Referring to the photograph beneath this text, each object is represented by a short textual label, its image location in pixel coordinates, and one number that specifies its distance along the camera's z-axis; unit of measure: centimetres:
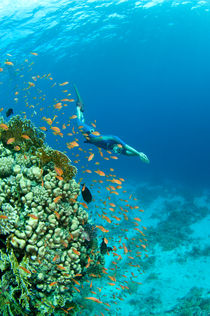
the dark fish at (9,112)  680
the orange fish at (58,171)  443
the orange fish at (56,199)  435
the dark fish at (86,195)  465
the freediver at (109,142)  783
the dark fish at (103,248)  506
